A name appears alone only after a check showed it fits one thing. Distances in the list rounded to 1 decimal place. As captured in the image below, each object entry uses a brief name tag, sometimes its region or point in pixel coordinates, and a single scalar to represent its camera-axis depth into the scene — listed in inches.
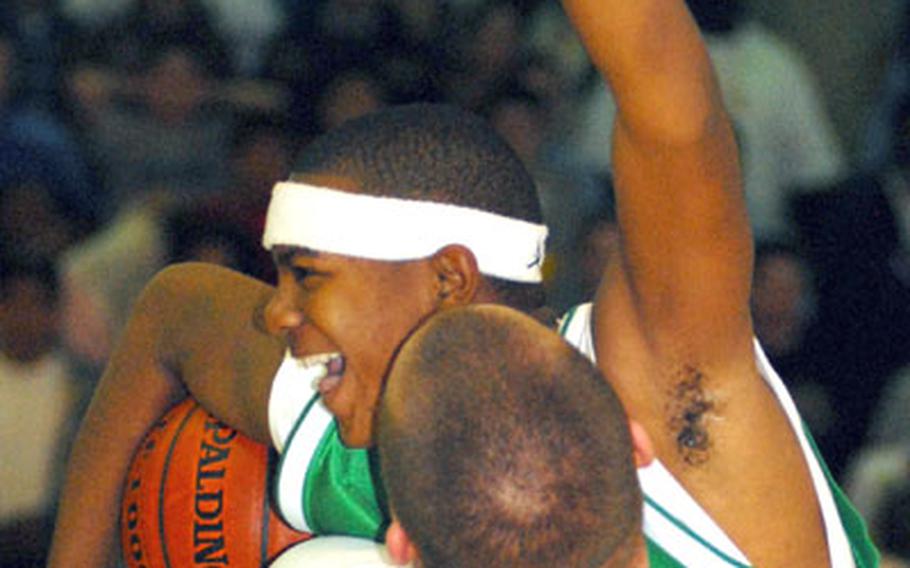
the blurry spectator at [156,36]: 426.0
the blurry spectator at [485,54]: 442.0
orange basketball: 234.7
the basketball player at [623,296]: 172.9
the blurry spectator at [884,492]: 297.1
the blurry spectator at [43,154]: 374.6
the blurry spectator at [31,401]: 311.3
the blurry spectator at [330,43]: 431.5
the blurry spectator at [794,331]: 352.2
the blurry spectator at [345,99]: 402.9
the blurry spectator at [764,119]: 418.9
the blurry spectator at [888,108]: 433.2
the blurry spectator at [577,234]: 366.9
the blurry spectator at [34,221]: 346.3
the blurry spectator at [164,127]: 411.2
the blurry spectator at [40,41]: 444.8
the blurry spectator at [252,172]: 344.8
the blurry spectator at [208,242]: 332.5
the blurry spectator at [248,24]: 476.7
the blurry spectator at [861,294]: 353.7
